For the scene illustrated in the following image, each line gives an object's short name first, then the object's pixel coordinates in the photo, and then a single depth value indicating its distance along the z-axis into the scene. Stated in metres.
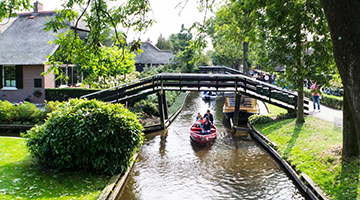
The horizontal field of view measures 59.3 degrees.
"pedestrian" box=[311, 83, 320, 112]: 21.46
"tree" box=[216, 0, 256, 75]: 13.84
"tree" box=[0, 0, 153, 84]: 8.85
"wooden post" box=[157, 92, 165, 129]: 21.25
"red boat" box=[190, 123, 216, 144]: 17.19
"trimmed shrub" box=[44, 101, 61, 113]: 19.41
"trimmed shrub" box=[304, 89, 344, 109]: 23.76
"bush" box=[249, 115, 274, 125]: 20.25
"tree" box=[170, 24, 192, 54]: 60.78
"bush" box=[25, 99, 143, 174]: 10.52
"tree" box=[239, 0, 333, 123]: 12.32
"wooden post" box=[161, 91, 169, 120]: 22.34
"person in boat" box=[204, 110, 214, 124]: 19.54
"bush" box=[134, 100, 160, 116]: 23.44
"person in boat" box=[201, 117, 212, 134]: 18.39
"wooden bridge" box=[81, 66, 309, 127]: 19.76
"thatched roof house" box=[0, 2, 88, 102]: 27.44
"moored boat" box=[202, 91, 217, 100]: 36.99
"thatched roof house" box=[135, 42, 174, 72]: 60.90
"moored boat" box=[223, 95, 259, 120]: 22.70
